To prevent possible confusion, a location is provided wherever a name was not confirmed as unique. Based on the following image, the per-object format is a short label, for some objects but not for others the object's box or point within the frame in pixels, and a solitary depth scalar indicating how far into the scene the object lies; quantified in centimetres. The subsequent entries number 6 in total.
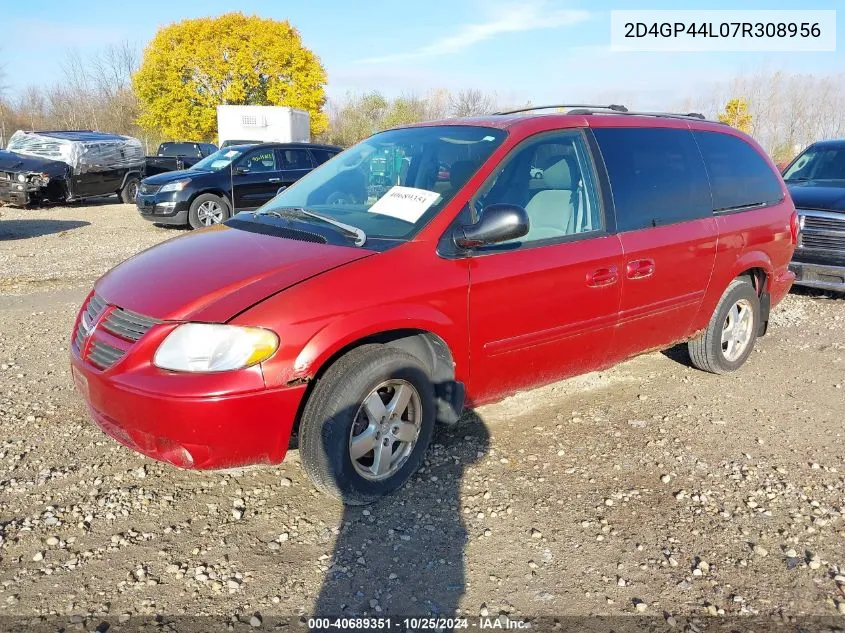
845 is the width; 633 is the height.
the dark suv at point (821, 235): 752
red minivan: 284
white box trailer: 2447
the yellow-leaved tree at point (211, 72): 3866
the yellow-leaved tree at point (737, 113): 2672
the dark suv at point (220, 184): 1233
